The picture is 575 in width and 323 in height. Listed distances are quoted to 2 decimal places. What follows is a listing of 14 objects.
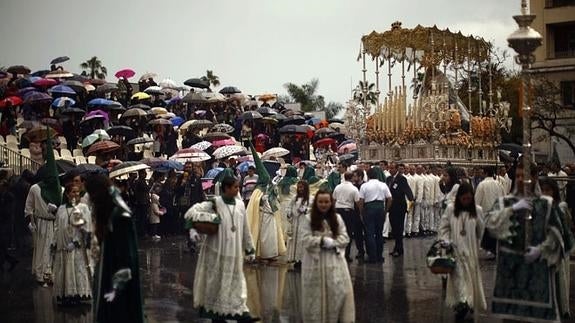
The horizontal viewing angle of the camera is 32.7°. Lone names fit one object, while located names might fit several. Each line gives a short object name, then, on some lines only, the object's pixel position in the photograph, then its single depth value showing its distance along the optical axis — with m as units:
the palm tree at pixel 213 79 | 88.60
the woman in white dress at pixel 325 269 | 10.77
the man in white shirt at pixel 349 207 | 19.38
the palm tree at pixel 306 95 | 93.31
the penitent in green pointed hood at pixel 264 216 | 19.34
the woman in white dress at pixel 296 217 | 16.73
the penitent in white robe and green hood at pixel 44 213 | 15.53
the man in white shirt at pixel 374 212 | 19.53
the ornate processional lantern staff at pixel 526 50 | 10.78
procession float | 30.23
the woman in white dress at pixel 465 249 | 12.00
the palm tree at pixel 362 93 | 31.10
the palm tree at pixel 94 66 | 88.46
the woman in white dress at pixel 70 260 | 14.01
